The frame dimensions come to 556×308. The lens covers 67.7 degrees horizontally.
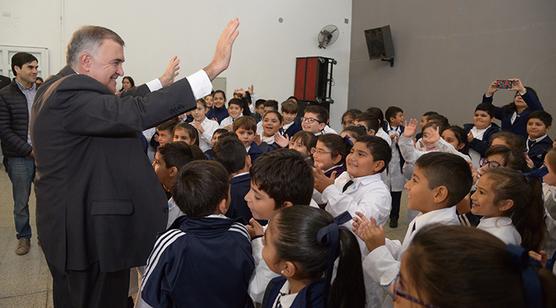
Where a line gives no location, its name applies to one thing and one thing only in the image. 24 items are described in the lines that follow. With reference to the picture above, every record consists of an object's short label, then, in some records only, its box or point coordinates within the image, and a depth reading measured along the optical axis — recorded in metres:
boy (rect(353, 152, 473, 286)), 1.64
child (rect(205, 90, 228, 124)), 5.84
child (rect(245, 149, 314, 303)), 1.59
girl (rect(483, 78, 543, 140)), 4.16
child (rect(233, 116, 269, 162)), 3.27
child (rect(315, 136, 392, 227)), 1.92
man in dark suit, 1.40
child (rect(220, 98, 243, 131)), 5.39
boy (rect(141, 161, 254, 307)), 1.34
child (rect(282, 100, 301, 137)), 4.79
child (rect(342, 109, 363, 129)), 4.46
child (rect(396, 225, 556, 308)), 0.68
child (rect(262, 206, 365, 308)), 1.13
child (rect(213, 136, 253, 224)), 2.01
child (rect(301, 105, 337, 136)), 3.84
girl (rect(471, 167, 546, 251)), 1.69
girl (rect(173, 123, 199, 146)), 3.12
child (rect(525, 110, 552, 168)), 3.57
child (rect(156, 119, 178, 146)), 3.46
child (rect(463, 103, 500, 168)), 3.81
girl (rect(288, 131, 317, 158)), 3.02
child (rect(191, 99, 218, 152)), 4.31
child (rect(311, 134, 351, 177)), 2.56
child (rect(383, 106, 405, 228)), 4.22
